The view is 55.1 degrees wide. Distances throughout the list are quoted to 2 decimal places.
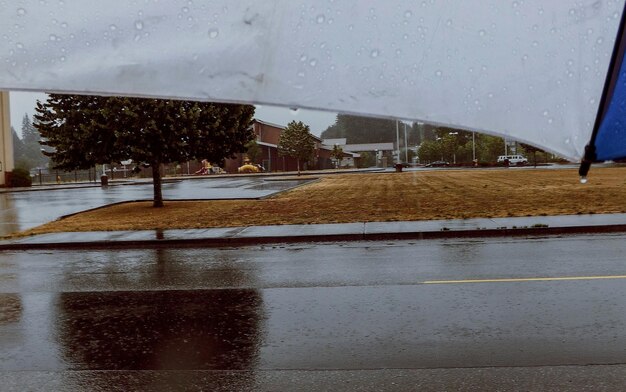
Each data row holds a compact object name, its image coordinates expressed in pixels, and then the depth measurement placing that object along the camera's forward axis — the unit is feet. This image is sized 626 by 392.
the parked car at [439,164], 236.63
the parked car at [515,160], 247.29
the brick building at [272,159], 217.15
